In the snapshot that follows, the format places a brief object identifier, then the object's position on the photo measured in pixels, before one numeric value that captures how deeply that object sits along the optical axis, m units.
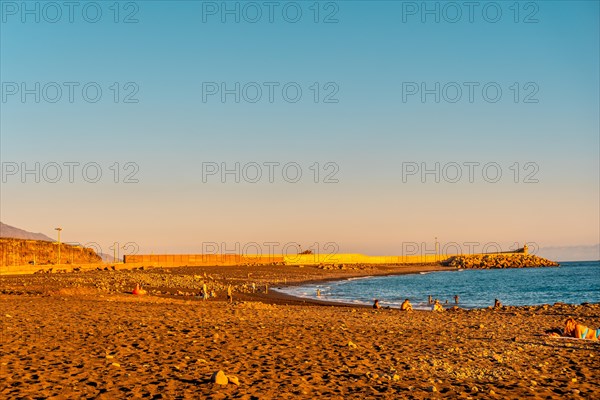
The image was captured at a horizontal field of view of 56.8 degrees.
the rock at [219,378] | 11.09
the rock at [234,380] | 11.18
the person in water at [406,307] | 34.30
